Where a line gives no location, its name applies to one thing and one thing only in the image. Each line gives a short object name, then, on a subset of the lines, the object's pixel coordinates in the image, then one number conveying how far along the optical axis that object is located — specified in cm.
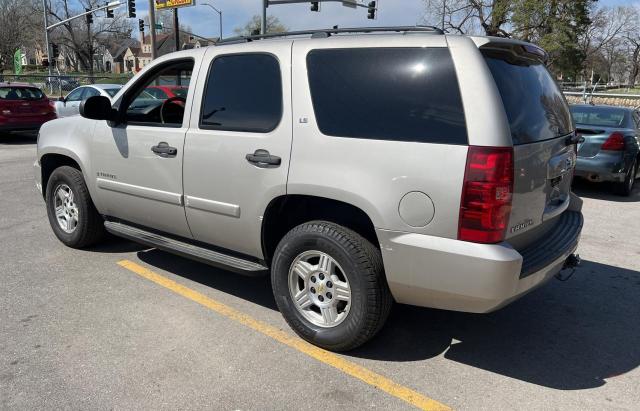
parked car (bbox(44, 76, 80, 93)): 3372
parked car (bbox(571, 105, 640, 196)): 805
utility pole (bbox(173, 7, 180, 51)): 2980
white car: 1407
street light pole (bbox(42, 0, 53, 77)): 3693
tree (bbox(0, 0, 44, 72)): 5972
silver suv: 279
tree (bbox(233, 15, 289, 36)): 6442
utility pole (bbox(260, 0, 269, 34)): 2144
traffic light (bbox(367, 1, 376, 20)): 2855
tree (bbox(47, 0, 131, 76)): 6638
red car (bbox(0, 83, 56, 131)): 1369
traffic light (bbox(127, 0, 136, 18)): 3153
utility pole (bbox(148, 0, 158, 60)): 2425
